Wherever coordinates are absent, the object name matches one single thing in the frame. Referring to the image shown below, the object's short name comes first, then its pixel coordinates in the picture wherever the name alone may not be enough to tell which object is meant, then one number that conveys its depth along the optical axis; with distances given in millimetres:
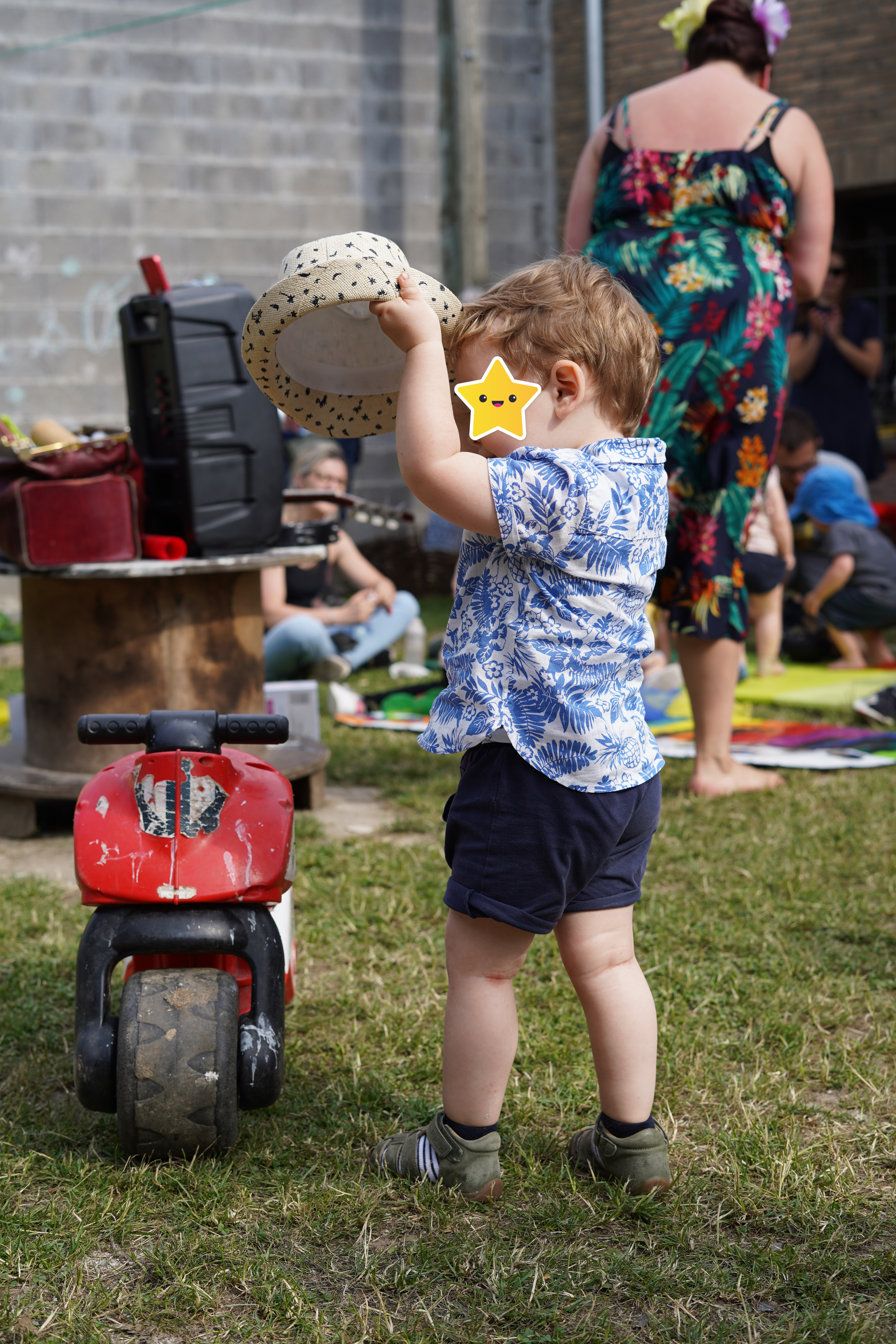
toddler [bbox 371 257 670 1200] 1677
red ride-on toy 1838
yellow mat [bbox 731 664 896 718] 5527
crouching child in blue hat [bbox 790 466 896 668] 6332
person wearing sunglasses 8086
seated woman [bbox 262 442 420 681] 5898
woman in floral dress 3510
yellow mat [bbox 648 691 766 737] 4988
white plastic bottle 6562
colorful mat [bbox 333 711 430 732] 5039
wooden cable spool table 3527
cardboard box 4340
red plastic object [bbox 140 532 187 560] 3455
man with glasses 6941
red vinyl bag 3299
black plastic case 3445
